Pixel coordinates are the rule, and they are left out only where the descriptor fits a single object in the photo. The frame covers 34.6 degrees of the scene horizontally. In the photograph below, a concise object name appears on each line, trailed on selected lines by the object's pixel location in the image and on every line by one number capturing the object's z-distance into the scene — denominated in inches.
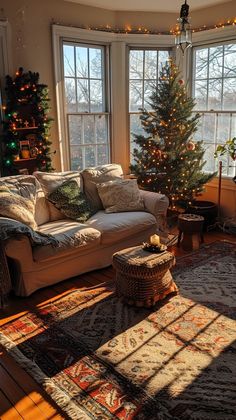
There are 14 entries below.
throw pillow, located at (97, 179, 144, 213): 169.0
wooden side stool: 169.9
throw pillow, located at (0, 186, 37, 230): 136.1
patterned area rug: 83.4
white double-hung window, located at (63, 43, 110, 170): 198.1
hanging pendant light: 114.7
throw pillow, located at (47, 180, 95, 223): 157.4
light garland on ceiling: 192.0
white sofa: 130.0
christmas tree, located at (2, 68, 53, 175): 171.9
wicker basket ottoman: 117.3
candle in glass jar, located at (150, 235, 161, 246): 126.2
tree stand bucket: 196.4
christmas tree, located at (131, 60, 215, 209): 189.2
